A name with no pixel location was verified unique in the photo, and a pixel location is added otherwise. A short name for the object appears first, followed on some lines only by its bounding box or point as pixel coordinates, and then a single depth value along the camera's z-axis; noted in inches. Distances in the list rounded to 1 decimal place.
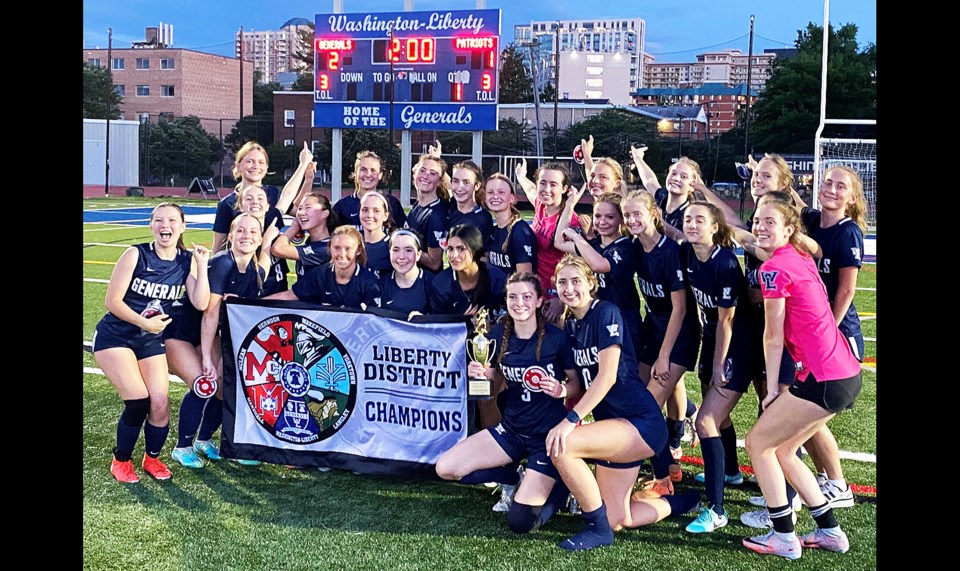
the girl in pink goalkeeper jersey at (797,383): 175.8
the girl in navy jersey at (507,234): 234.5
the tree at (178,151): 1720.0
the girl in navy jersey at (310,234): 255.9
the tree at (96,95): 2276.1
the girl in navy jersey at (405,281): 223.3
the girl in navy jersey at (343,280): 229.0
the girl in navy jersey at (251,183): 263.4
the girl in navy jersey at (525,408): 192.7
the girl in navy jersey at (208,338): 229.1
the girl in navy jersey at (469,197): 250.7
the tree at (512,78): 2652.6
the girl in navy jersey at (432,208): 261.4
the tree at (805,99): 1544.0
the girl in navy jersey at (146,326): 218.2
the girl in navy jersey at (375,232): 246.4
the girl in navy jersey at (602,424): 185.2
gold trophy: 203.5
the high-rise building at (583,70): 4150.1
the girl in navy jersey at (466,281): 223.6
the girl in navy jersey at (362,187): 276.1
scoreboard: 893.2
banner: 220.1
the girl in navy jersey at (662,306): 208.2
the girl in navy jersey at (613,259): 219.8
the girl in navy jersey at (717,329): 196.7
